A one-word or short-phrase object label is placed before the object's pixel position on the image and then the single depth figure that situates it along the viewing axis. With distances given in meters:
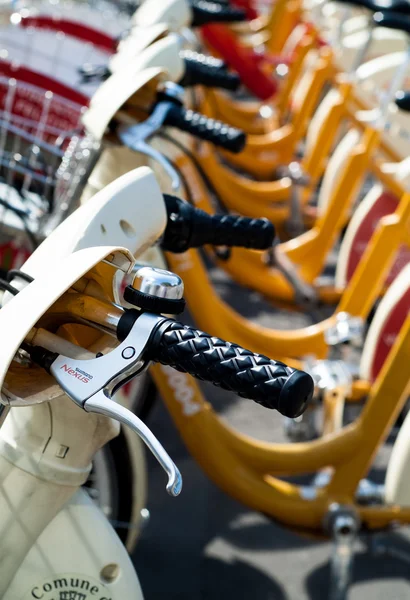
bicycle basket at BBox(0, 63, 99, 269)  1.67
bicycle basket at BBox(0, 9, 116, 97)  3.38
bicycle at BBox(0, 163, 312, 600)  0.90
